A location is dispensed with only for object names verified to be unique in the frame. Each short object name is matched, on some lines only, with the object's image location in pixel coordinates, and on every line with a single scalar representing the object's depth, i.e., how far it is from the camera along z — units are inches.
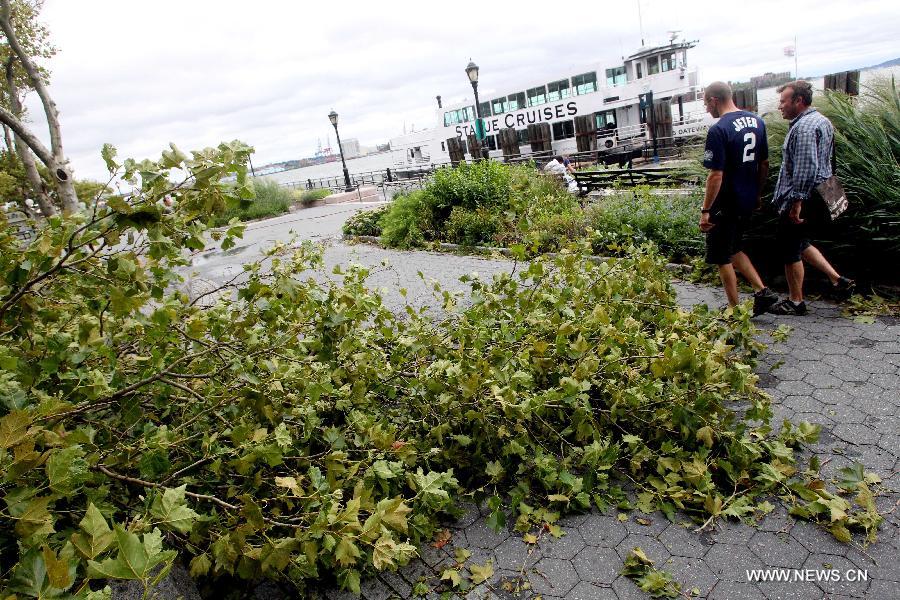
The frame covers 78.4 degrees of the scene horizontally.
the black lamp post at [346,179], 1197.2
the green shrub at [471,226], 418.6
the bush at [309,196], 1090.7
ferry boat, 1273.4
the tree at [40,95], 358.6
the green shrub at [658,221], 276.2
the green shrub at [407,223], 471.2
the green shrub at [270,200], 987.9
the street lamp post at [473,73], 732.0
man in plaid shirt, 186.1
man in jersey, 186.9
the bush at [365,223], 566.3
